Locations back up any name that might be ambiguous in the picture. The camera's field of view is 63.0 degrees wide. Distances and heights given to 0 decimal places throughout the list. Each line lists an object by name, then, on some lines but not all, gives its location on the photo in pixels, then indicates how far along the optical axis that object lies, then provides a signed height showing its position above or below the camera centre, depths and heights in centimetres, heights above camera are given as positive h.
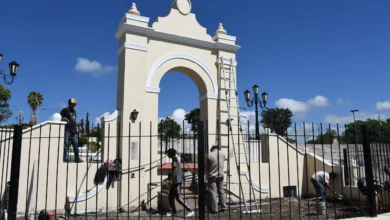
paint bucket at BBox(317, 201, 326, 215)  773 -151
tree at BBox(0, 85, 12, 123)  4206 +574
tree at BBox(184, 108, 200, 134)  5313 +529
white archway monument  966 +274
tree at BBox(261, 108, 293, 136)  5077 +573
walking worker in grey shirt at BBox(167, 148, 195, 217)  748 -83
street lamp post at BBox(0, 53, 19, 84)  1054 +258
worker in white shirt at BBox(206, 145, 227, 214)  782 -80
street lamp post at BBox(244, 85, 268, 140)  1458 +211
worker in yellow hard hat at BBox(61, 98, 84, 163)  870 +56
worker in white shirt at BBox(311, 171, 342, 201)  902 -103
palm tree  5034 +743
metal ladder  1065 +131
